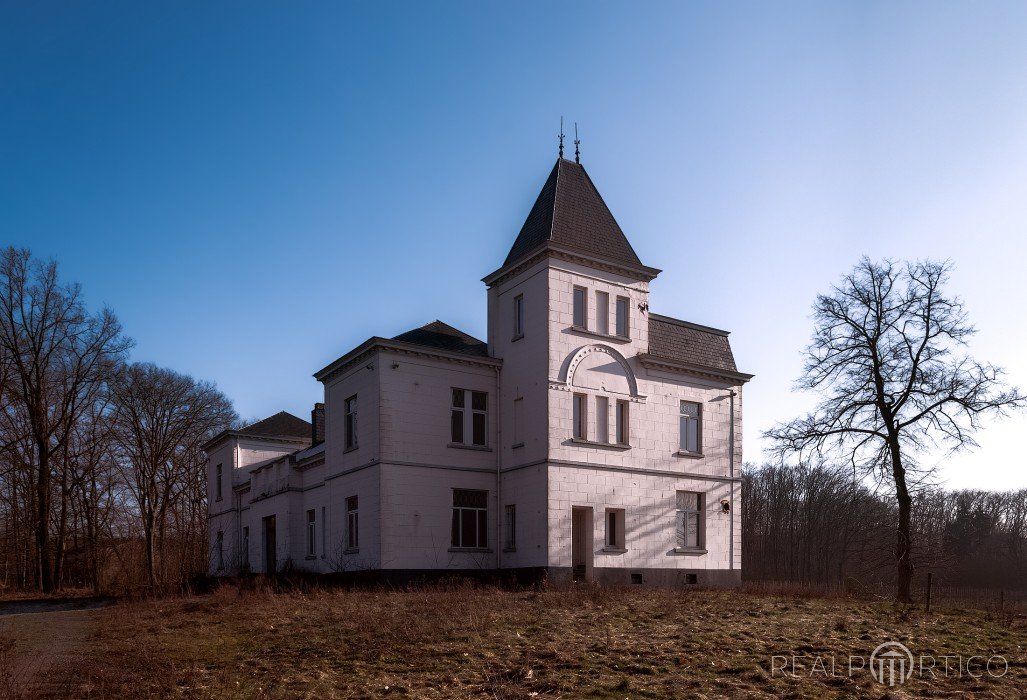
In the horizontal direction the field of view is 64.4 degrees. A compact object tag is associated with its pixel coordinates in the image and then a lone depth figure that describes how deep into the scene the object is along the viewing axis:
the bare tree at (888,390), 25.85
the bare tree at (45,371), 38.78
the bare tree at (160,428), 45.88
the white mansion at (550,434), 26.59
